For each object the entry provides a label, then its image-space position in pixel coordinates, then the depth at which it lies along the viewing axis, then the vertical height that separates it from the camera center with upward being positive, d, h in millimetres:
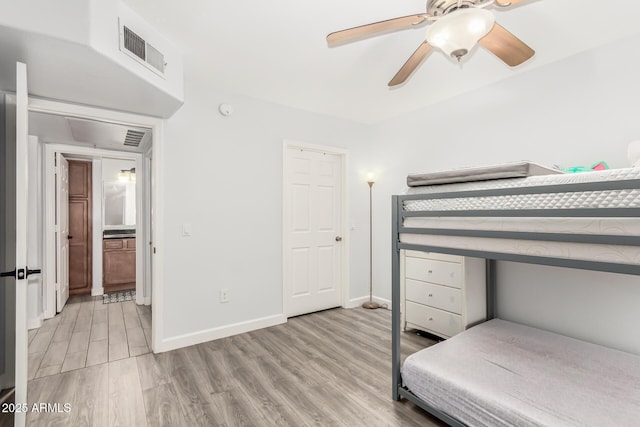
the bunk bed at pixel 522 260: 1223 -223
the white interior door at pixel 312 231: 3574 -234
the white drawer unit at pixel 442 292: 2656 -767
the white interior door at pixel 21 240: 1556 -140
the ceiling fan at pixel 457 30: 1349 +914
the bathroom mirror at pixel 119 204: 5348 +165
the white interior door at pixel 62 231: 3854 -253
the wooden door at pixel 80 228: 4715 -241
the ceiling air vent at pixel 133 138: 3408 +932
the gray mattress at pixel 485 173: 1526 +216
